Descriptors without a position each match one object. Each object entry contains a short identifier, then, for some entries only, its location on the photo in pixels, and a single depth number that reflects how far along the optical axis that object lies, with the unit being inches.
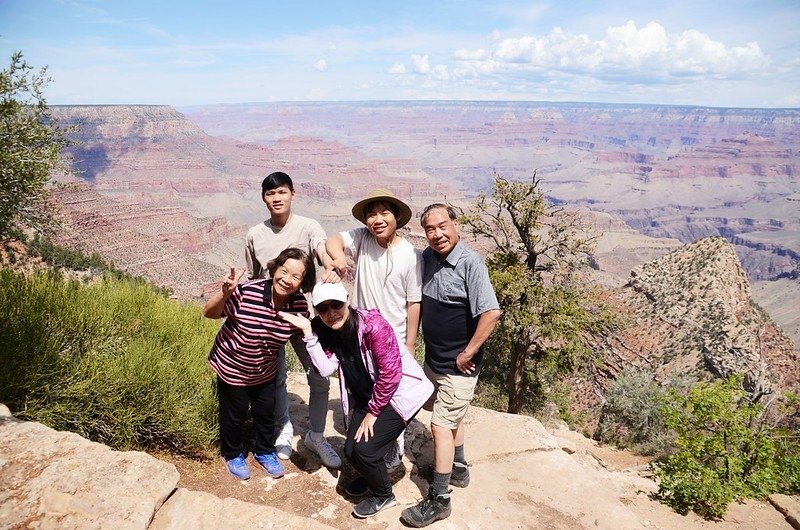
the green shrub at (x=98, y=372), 143.5
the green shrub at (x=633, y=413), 611.1
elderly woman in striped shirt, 130.7
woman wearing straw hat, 139.3
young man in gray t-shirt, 151.0
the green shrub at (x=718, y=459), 206.2
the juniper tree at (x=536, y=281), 501.0
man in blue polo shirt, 137.8
